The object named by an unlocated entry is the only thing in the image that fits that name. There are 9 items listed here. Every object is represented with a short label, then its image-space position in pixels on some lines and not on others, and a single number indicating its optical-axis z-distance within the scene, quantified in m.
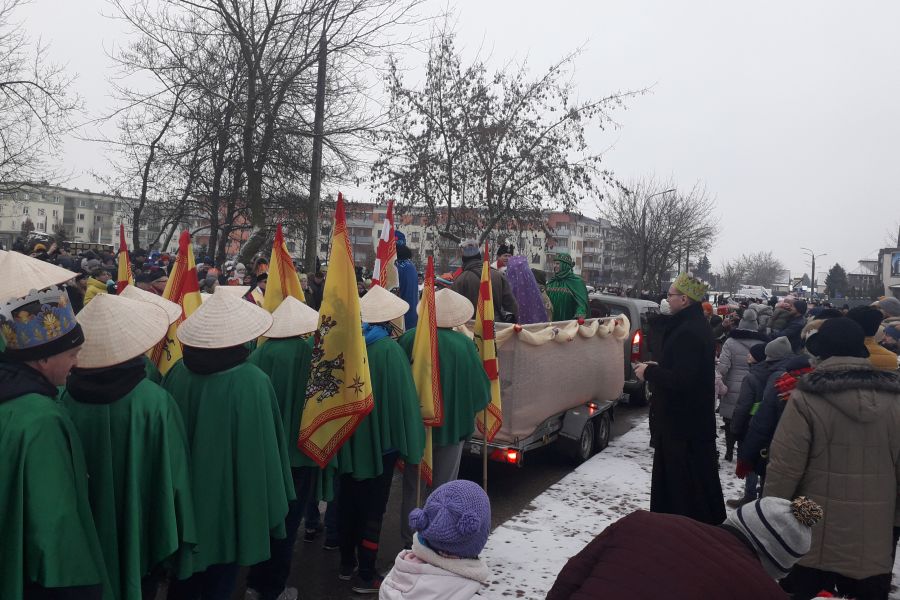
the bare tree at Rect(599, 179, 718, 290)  33.69
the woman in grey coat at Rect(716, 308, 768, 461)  8.53
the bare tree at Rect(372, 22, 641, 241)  15.72
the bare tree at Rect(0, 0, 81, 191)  14.76
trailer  6.81
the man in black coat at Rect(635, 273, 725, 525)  5.03
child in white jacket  2.50
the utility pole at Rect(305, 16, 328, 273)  13.23
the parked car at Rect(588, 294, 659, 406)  11.27
